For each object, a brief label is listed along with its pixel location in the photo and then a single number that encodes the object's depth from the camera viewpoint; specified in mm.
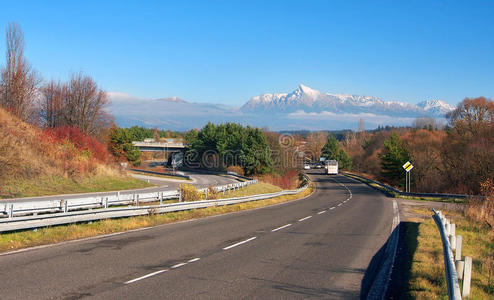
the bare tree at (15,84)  44628
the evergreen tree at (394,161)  69812
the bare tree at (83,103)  63656
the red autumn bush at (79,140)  39100
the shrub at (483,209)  18516
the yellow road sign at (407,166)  39906
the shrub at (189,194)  24625
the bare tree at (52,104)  61719
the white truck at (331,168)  93250
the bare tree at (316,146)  174875
